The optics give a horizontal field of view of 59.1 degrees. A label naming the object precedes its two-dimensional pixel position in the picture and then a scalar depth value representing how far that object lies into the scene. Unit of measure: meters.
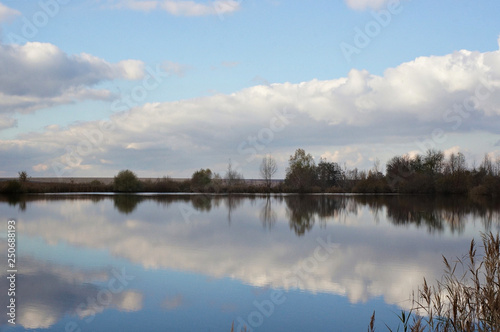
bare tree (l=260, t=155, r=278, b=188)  53.72
